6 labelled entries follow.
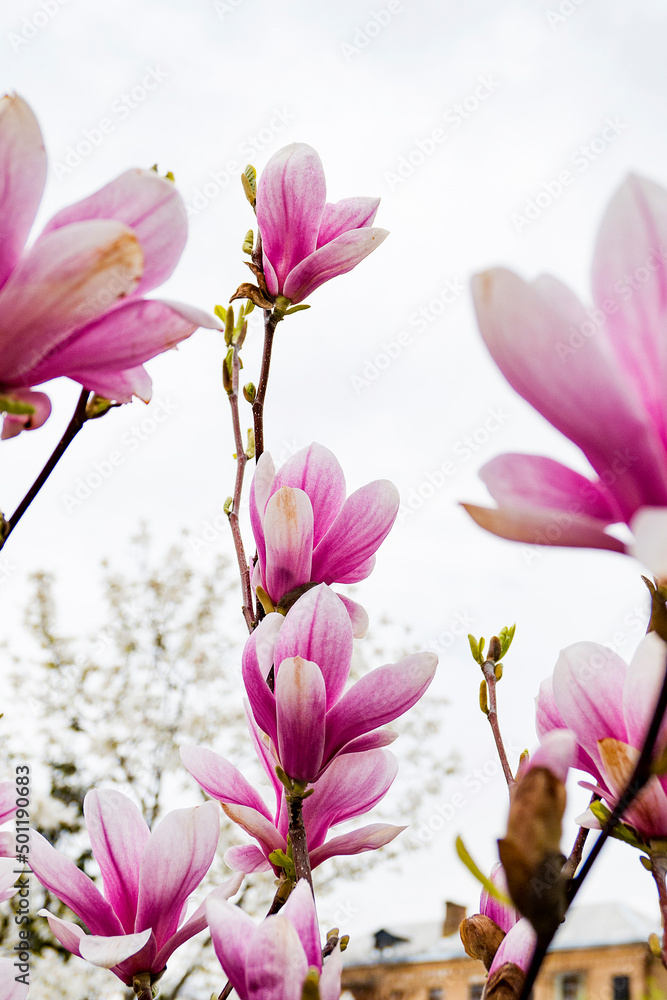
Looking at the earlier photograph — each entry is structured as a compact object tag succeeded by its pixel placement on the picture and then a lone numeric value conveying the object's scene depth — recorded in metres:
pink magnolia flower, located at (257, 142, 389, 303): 1.33
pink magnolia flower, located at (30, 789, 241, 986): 1.23
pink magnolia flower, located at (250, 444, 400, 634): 1.29
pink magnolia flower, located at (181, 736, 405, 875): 1.25
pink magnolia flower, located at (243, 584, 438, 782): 1.21
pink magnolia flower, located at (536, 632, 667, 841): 1.20
